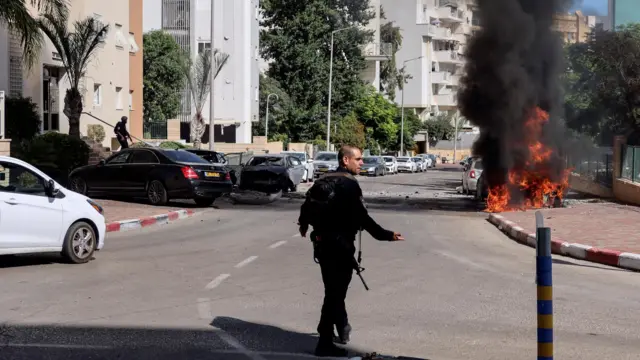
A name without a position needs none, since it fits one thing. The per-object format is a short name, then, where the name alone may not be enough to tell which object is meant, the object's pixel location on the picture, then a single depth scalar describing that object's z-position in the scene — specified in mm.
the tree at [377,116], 77062
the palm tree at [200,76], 47938
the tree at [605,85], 36781
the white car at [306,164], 41638
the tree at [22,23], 18531
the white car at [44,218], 11195
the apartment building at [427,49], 102688
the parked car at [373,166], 55781
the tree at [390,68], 91812
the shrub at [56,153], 25281
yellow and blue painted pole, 5215
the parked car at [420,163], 73088
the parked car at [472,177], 32594
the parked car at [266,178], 28203
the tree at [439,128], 103000
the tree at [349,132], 67938
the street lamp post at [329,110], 58750
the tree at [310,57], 64500
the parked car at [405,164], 69875
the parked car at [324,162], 46381
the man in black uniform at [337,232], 6688
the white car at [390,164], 64438
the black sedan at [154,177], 22938
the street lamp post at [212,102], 33612
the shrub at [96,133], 35344
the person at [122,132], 30422
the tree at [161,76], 55969
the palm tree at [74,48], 29672
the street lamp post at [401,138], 83269
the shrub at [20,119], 28672
